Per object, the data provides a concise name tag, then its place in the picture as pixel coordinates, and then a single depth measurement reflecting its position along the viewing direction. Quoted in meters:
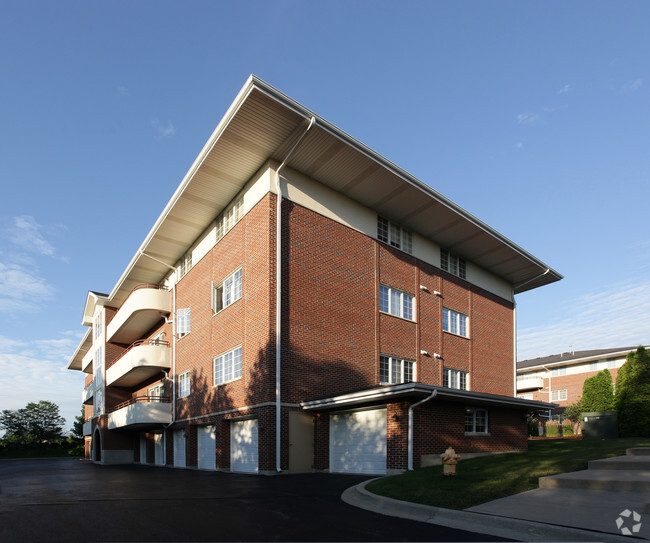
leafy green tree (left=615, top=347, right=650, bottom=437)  27.45
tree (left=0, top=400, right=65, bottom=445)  78.19
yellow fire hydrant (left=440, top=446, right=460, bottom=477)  11.80
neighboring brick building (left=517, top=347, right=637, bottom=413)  52.69
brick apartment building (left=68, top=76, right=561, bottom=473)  17.88
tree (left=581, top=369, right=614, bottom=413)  35.33
